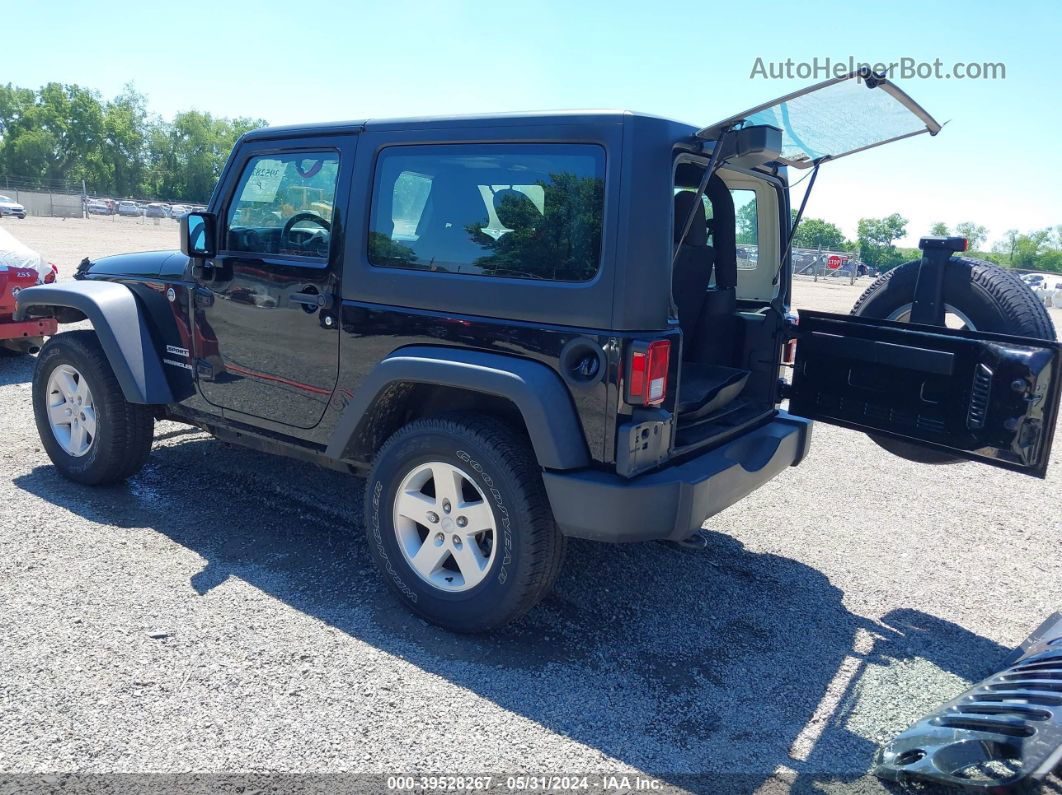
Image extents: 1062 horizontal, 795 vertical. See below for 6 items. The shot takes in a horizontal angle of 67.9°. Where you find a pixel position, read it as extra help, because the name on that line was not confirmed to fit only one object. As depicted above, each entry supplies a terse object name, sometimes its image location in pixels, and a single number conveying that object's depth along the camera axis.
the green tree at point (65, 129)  84.69
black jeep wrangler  2.97
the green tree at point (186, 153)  86.75
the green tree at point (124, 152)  87.81
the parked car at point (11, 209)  41.00
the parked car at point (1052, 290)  31.17
